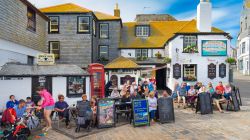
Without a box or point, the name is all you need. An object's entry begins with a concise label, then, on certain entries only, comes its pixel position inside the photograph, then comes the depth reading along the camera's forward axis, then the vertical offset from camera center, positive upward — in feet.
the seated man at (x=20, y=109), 28.69 -4.56
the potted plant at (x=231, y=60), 61.79 +3.55
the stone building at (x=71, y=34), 73.72 +12.89
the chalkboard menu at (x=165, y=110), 33.68 -5.51
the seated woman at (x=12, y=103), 31.50 -4.16
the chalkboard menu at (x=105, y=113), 30.78 -5.50
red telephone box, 51.32 -1.55
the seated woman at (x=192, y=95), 43.29 -4.23
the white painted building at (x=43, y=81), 36.00 -1.29
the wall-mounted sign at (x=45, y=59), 42.98 +2.72
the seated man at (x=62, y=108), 31.03 -4.84
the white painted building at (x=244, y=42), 120.88 +17.04
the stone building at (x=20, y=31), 39.24 +8.52
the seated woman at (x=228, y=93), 42.87 -3.80
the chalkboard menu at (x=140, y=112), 31.86 -5.57
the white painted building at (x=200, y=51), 63.72 +6.19
